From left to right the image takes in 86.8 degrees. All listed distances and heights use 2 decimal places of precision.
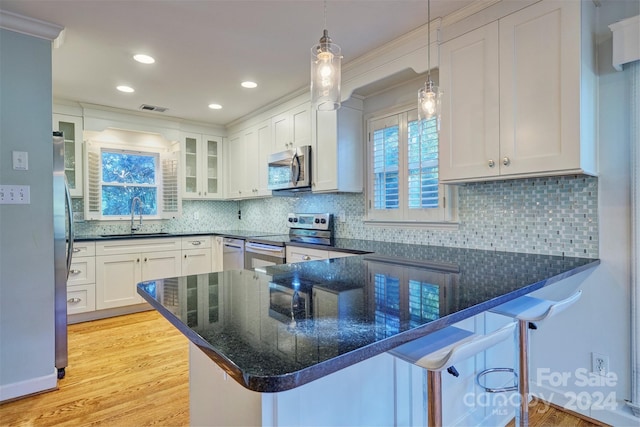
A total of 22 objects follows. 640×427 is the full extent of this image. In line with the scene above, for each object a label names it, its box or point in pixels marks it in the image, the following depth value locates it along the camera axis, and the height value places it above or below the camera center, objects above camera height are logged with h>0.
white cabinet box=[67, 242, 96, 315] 3.49 -0.69
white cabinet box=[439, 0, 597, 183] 1.67 +0.63
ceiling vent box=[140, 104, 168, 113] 3.96 +1.27
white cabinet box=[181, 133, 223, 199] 4.62 +0.67
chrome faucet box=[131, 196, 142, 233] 4.35 +0.09
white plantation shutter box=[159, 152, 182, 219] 4.50 +0.32
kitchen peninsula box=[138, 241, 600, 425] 0.65 -0.27
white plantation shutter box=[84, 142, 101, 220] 3.91 +0.36
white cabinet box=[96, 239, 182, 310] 3.65 -0.60
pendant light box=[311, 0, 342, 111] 1.39 +0.58
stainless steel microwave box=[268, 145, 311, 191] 3.32 +0.45
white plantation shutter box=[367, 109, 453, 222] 2.61 +0.34
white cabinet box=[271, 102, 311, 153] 3.38 +0.90
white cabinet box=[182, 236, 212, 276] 4.27 -0.53
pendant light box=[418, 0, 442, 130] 1.70 +0.55
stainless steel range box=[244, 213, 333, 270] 3.28 -0.27
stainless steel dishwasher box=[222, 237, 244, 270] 3.88 -0.48
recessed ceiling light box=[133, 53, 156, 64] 2.69 +1.25
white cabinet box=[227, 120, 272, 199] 4.09 +0.68
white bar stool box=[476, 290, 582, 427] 1.36 -0.55
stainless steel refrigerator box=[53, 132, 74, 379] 2.29 -0.25
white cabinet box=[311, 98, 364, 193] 3.03 +0.58
